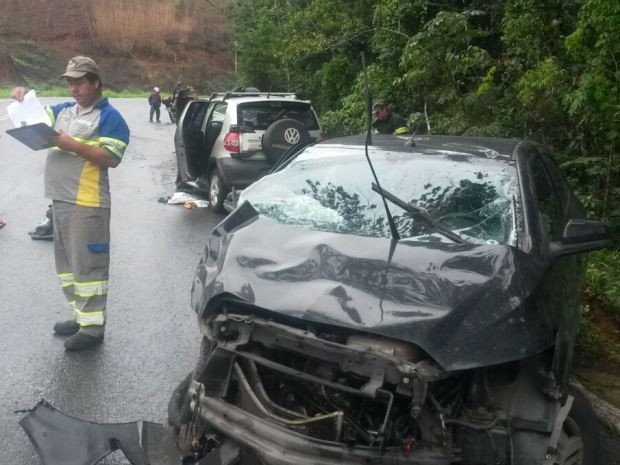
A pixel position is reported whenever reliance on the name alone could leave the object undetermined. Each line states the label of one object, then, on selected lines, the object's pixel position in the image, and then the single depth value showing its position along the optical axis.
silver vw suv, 9.62
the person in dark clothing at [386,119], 10.47
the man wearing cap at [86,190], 4.92
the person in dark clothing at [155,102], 27.75
